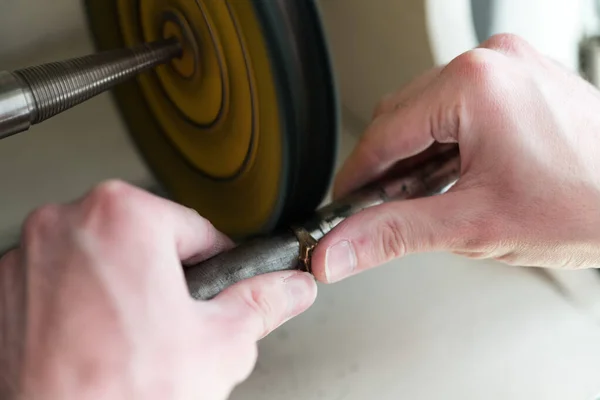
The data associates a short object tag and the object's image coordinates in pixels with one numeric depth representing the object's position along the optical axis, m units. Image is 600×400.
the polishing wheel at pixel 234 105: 0.39
